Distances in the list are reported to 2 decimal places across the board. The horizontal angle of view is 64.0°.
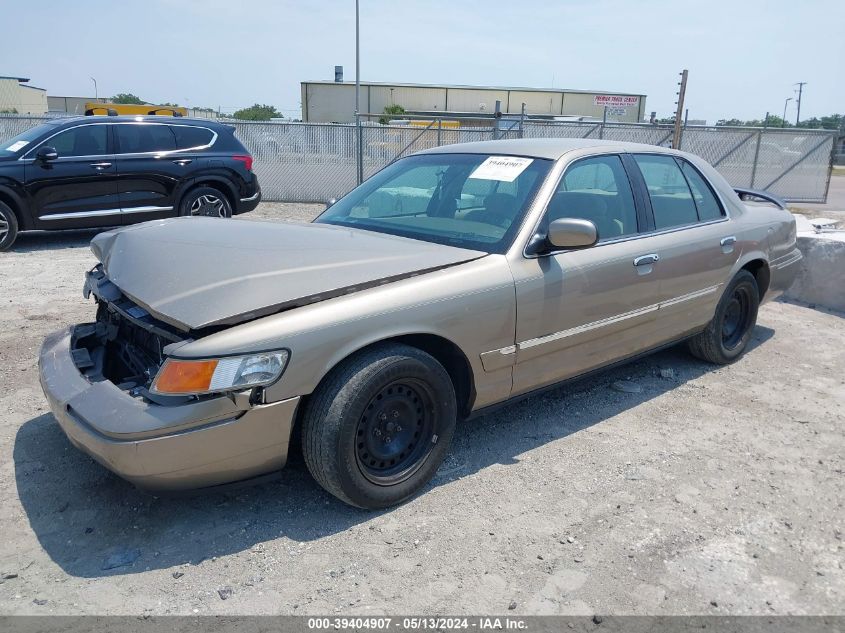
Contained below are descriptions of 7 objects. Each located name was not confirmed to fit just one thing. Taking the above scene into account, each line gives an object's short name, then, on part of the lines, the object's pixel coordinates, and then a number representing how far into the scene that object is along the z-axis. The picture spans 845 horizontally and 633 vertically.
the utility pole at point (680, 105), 10.24
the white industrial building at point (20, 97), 50.31
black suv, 8.45
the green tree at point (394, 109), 45.88
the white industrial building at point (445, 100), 48.09
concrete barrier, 6.93
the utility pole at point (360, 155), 14.08
